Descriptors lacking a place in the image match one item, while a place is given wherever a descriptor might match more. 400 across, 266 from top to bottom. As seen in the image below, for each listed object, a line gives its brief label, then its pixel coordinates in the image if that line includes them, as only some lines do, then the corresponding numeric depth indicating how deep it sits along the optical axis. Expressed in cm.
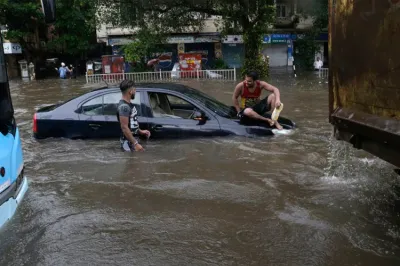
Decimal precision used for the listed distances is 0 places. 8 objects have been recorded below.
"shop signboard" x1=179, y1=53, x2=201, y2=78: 2581
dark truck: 294
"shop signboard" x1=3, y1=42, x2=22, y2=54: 2855
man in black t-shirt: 595
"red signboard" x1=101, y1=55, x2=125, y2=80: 2642
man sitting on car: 705
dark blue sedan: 686
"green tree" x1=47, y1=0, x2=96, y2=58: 2928
